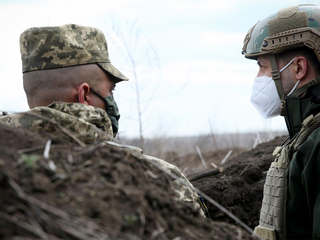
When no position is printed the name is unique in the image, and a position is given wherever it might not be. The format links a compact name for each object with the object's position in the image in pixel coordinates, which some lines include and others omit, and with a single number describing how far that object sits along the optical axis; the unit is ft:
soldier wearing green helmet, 9.09
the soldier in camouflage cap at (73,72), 8.67
